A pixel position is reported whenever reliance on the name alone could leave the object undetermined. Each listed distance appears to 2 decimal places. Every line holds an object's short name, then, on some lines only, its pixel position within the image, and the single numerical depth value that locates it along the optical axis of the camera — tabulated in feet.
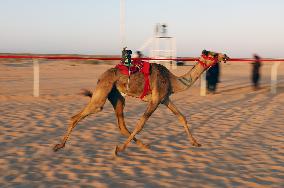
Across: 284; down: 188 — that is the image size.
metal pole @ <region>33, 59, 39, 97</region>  44.60
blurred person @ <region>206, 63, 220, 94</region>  50.60
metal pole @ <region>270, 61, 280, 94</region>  52.08
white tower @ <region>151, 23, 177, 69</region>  111.55
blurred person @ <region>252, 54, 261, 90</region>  55.88
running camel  20.01
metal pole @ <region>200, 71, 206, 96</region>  48.83
